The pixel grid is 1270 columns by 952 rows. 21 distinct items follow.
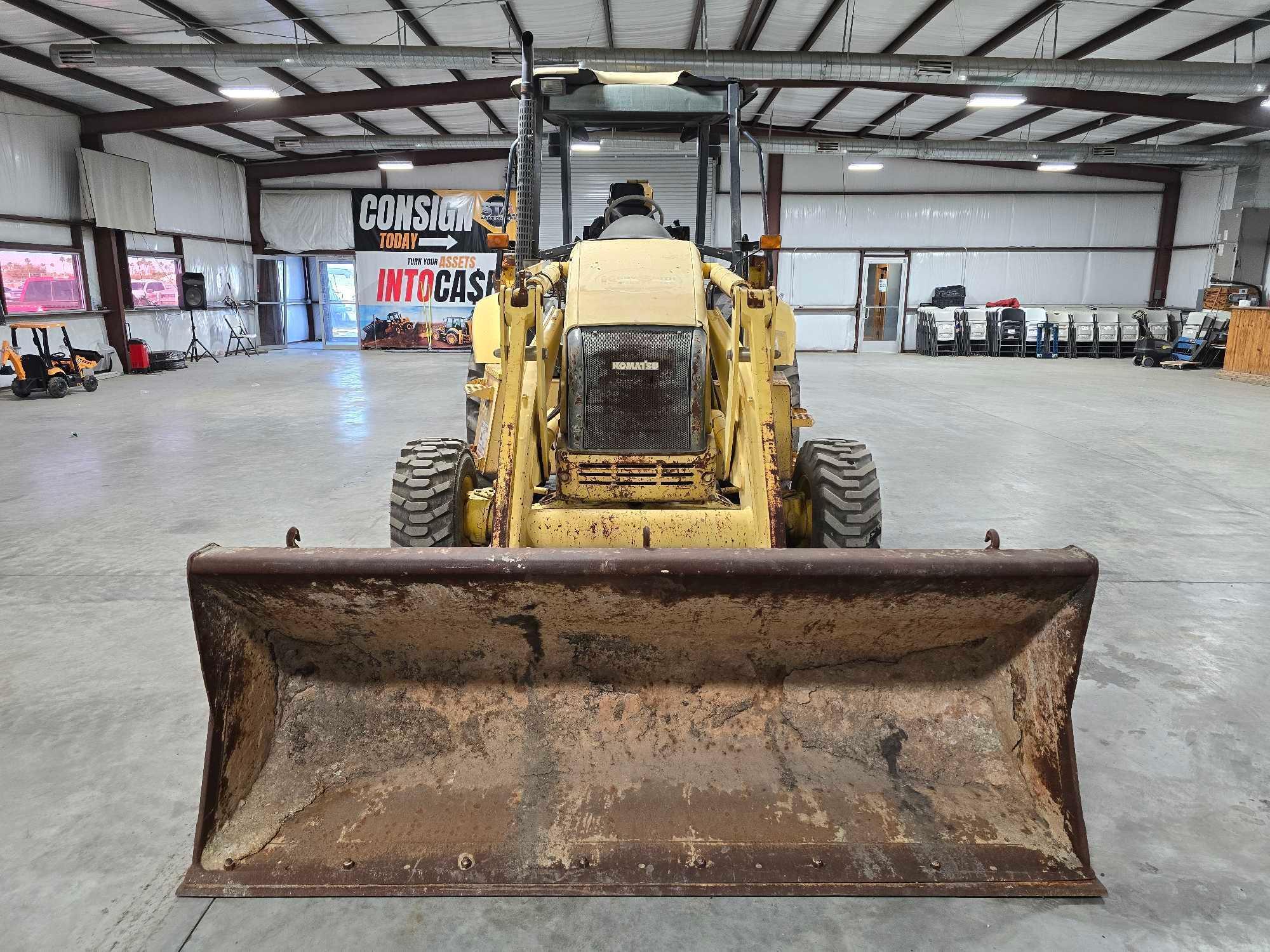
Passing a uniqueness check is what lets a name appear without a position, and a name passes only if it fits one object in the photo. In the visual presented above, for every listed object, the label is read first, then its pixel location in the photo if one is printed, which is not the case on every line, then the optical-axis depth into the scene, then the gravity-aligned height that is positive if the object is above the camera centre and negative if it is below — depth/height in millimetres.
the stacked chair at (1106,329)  21547 -559
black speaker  19406 +268
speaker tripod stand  19656 -1168
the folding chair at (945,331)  21625 -637
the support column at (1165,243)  22797 +1863
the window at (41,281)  14273 +391
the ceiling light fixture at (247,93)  13195 +3441
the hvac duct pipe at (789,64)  11484 +3551
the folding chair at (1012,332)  21500 -661
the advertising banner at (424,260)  22109 +1212
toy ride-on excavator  12906 -1090
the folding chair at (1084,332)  21594 -651
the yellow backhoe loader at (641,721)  2162 -1241
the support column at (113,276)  16438 +527
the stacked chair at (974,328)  21672 -568
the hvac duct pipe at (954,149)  18969 +3740
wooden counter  16062 -767
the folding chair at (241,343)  21297 -1087
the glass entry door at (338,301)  24156 +71
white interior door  23016 +182
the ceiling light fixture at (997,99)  13203 +3410
